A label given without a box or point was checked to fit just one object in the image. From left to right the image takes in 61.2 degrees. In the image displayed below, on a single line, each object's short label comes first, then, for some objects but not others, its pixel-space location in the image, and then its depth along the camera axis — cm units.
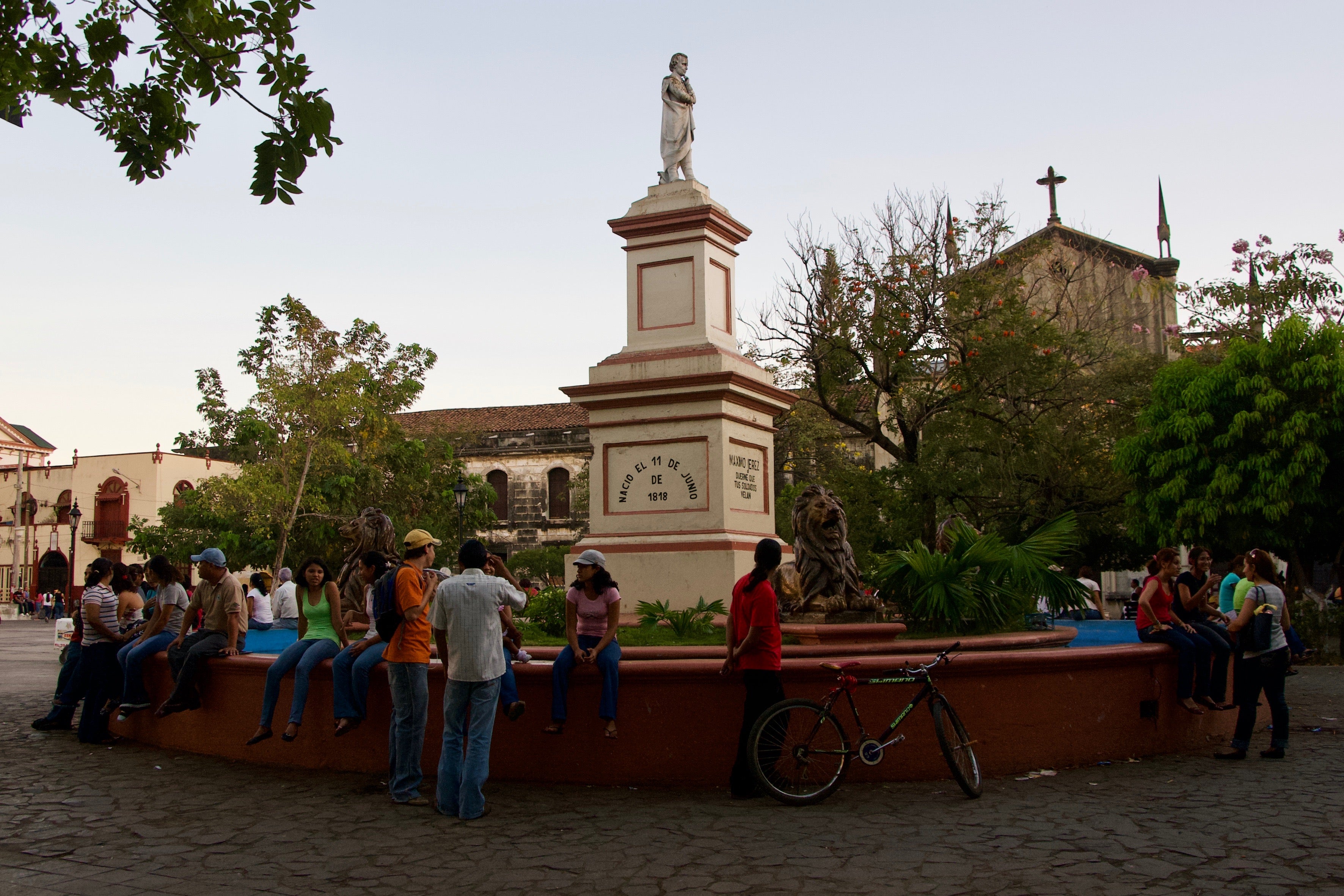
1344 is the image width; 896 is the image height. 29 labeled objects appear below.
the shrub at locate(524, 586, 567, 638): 1023
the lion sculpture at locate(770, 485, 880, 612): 954
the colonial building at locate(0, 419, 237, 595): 5044
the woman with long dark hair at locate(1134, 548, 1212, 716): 851
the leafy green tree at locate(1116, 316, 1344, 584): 1950
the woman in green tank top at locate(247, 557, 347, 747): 775
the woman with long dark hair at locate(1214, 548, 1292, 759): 817
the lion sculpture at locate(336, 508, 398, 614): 905
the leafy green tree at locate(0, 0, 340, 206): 675
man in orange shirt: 682
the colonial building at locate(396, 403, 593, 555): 5041
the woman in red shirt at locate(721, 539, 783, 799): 672
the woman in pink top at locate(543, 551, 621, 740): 708
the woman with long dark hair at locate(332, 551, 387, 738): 746
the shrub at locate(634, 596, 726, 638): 952
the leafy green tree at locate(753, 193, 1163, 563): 2136
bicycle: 657
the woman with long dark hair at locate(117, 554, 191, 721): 938
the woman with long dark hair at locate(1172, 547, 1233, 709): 873
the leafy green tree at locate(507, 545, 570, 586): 4619
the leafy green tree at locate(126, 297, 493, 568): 2861
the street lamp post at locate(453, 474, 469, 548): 2508
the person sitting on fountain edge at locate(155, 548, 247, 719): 860
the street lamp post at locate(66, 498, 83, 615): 4397
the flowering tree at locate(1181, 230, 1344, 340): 2469
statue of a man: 1285
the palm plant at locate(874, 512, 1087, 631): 959
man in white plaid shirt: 640
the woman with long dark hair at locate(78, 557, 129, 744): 965
